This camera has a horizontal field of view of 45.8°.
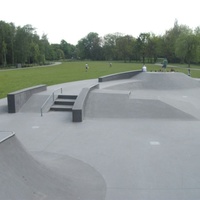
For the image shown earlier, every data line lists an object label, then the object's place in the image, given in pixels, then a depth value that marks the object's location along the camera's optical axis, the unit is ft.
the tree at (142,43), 256.73
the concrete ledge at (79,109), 35.29
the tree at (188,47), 156.35
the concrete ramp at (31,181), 13.64
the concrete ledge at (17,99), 40.55
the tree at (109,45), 325.34
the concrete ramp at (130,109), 38.37
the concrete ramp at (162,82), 65.62
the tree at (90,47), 352.69
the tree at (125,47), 279.28
